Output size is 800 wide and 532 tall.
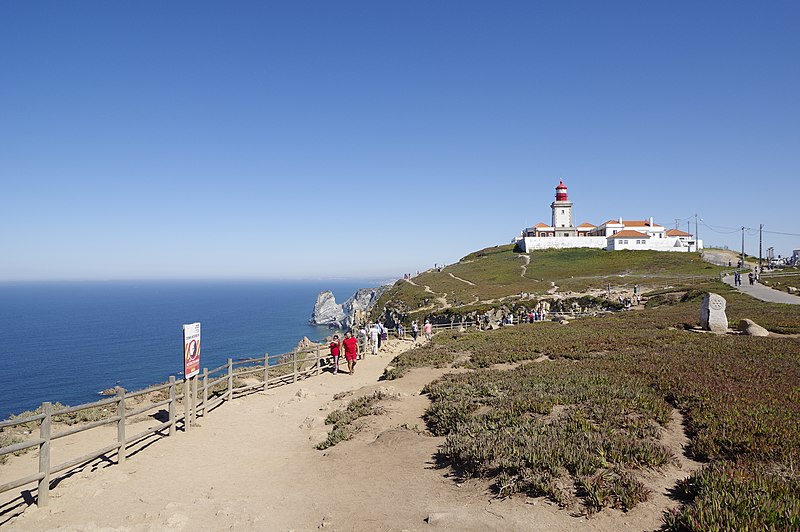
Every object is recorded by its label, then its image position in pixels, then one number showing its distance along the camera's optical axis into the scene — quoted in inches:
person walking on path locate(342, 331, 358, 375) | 848.3
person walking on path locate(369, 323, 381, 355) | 1095.0
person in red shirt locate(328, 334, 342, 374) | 869.2
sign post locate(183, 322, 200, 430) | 506.6
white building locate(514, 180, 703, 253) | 3850.9
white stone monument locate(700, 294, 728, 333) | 926.4
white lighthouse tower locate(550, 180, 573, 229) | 4490.7
